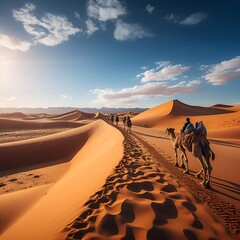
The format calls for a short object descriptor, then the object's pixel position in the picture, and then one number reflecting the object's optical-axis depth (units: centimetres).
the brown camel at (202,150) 663
